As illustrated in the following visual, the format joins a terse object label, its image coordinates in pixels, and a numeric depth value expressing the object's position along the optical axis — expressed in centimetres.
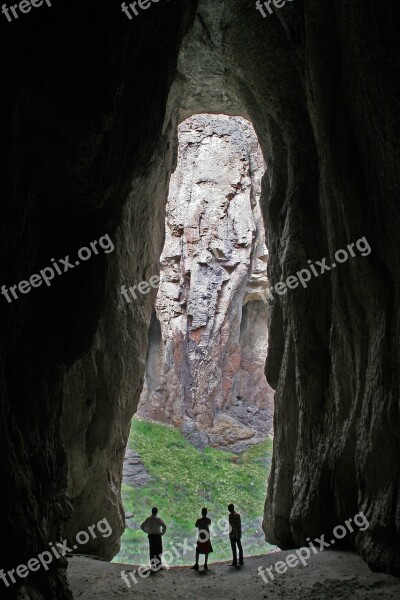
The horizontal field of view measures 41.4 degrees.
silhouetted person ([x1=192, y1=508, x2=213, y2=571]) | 920
